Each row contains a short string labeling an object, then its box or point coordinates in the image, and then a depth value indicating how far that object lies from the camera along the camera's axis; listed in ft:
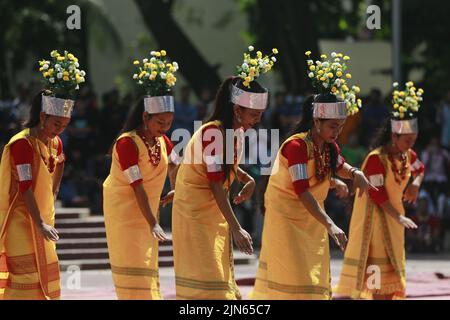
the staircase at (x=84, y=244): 57.98
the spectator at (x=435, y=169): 68.85
